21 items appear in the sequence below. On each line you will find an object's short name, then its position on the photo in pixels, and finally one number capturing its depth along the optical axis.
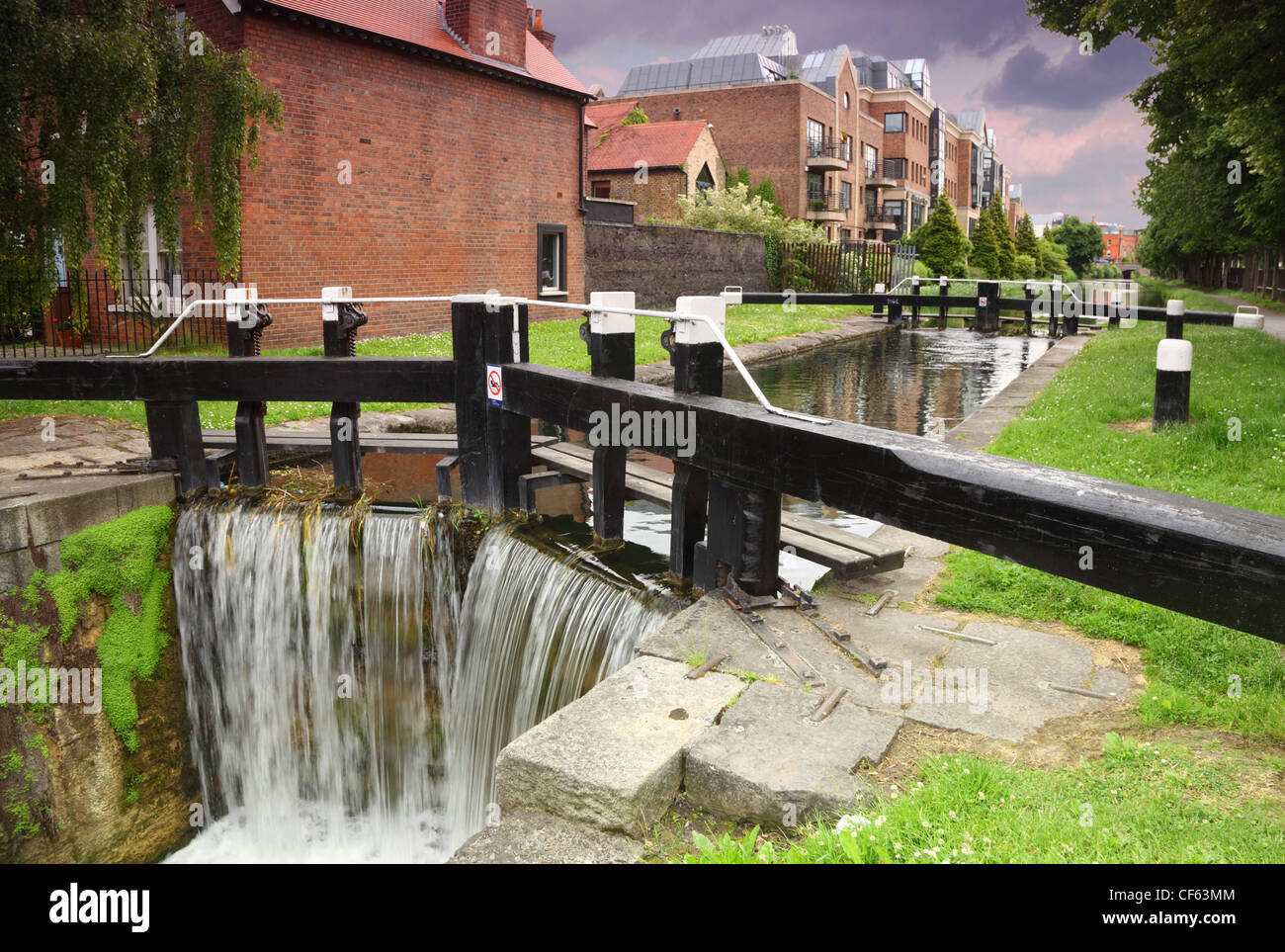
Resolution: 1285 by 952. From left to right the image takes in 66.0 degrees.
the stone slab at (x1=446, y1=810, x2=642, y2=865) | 3.07
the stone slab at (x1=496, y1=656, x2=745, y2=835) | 3.19
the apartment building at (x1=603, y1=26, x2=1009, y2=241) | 45.91
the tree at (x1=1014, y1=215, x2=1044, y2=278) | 72.00
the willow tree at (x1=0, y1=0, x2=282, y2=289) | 9.41
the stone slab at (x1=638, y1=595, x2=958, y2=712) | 4.02
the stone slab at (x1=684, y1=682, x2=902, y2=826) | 3.12
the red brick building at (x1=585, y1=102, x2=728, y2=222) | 39.19
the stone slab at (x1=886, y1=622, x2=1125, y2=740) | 3.65
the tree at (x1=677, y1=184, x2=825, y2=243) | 35.06
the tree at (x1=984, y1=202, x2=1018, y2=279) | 59.50
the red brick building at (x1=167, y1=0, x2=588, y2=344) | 15.99
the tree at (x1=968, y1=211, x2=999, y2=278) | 57.56
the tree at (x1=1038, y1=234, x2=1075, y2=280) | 75.06
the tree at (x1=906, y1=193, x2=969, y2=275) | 50.00
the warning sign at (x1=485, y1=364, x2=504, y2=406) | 6.73
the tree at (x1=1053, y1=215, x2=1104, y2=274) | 109.44
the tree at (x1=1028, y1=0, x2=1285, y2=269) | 11.25
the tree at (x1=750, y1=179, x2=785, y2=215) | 44.34
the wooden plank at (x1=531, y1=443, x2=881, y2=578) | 5.19
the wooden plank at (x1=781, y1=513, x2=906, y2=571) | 5.32
